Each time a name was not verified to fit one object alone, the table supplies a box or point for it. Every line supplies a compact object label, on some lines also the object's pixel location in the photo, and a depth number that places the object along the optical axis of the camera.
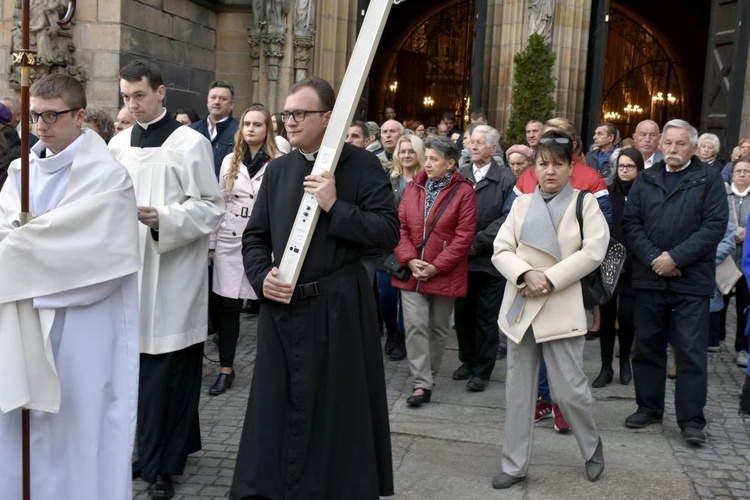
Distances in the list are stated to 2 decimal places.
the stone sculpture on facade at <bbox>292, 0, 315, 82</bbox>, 15.54
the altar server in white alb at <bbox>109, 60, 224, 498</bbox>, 4.66
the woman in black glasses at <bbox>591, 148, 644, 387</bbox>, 7.02
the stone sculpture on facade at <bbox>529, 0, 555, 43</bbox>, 16.49
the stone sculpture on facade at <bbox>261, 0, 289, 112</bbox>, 15.34
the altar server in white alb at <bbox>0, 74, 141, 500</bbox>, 3.56
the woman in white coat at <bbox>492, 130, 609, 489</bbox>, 4.86
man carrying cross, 3.90
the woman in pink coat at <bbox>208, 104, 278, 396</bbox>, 6.61
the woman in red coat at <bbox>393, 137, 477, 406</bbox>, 6.55
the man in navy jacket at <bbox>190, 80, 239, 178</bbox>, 7.53
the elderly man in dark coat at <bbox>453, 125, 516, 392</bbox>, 6.98
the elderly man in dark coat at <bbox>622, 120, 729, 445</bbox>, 5.64
